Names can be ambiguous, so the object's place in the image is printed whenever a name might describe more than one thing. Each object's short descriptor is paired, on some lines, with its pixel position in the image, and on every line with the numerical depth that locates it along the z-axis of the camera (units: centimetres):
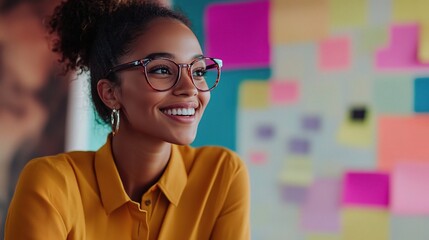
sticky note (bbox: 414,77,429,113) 161
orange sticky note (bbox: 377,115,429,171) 162
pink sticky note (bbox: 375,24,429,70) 163
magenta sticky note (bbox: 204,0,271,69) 189
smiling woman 113
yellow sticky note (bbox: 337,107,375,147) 171
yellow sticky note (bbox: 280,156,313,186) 181
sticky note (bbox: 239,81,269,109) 189
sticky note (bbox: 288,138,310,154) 182
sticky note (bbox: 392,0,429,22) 163
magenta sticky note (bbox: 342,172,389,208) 167
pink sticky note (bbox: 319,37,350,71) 175
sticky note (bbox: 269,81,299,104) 184
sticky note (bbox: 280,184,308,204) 181
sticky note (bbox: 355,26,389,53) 169
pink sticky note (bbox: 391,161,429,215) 161
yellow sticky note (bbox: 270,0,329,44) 179
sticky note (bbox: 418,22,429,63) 161
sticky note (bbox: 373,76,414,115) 164
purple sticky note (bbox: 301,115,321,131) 180
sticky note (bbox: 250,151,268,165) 190
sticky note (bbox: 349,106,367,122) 173
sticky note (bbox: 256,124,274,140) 189
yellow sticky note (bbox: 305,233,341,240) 174
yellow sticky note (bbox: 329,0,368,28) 172
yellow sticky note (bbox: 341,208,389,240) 167
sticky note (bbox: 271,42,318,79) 181
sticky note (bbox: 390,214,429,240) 161
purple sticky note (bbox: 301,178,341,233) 175
